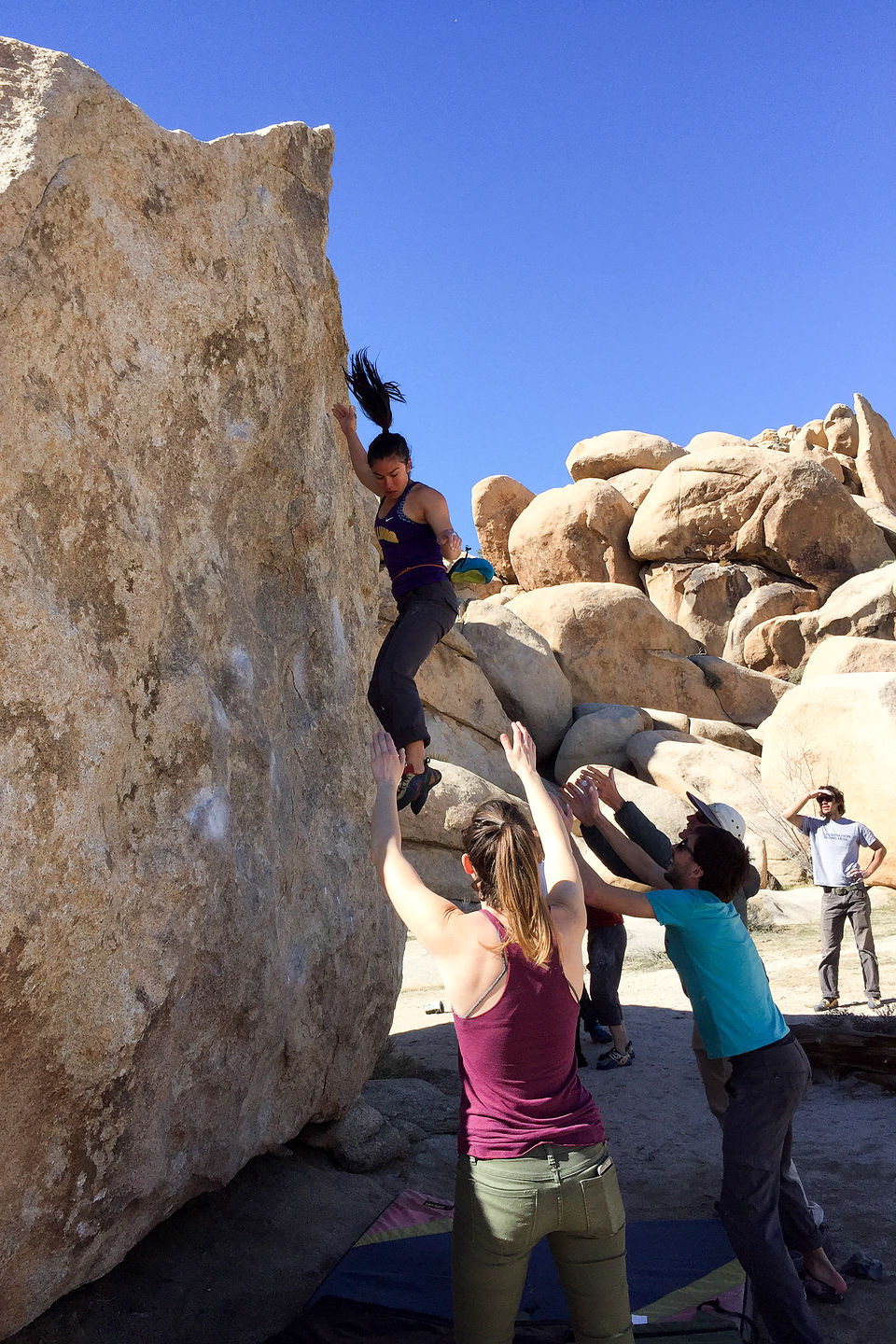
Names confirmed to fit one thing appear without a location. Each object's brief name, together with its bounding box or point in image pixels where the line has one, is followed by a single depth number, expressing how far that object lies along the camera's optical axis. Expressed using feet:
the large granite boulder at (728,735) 57.36
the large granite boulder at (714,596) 78.64
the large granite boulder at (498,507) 96.22
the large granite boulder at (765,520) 76.95
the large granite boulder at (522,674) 56.54
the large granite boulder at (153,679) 8.74
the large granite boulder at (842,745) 40.47
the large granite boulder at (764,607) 76.28
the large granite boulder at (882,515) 82.74
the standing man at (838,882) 24.23
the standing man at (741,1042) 9.97
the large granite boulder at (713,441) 100.28
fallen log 19.74
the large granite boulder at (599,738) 54.29
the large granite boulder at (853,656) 57.31
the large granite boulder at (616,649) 63.00
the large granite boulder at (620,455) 95.86
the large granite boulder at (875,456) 94.58
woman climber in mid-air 13.79
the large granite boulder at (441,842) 39.75
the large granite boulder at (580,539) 83.30
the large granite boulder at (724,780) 44.21
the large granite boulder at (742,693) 64.95
